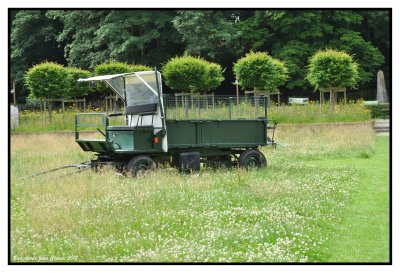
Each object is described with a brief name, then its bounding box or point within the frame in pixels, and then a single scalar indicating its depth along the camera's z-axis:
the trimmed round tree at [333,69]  29.97
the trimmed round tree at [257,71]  29.97
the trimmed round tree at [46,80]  29.09
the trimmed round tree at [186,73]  28.30
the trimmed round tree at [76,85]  31.69
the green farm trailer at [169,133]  14.79
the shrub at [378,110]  32.93
